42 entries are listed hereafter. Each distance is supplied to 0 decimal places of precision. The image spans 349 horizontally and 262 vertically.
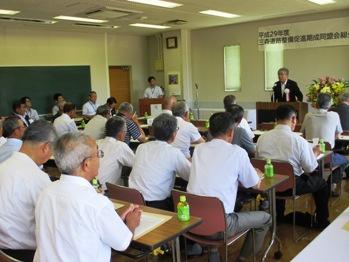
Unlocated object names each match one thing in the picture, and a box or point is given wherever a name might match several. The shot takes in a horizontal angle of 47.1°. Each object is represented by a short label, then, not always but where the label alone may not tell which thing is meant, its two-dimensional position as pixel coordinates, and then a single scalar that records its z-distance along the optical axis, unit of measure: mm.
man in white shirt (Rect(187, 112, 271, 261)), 2812
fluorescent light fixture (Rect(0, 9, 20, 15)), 7538
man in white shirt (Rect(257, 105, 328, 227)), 3660
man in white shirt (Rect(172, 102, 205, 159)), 5148
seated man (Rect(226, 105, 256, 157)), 4445
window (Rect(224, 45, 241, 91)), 10906
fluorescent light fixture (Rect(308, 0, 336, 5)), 7900
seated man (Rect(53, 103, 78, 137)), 6496
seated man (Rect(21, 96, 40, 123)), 8645
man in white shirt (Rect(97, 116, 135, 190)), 3666
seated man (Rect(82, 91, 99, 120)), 9914
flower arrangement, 6105
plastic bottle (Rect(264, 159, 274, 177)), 3221
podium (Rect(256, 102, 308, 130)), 7473
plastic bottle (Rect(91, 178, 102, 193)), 3152
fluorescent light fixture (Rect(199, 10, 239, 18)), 8629
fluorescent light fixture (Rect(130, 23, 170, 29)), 10072
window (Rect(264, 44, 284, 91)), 10067
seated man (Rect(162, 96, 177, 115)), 6562
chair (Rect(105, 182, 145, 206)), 2869
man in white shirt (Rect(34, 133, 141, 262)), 1753
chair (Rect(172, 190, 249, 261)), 2631
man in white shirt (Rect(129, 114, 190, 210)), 3152
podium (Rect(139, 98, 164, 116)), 11169
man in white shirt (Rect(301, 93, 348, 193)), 5016
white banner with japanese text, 9047
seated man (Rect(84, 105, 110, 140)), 5969
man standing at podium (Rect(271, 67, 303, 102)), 8086
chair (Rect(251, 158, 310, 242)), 3535
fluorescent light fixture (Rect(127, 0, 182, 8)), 7187
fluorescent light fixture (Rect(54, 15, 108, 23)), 8448
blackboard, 9500
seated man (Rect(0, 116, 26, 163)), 3563
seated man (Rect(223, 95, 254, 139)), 5859
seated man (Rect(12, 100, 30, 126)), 8141
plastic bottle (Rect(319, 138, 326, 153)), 4156
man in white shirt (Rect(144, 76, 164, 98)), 11758
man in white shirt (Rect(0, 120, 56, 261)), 2168
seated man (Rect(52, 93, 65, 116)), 9938
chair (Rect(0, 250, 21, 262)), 1961
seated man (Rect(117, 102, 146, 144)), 5727
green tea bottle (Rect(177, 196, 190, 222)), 2318
